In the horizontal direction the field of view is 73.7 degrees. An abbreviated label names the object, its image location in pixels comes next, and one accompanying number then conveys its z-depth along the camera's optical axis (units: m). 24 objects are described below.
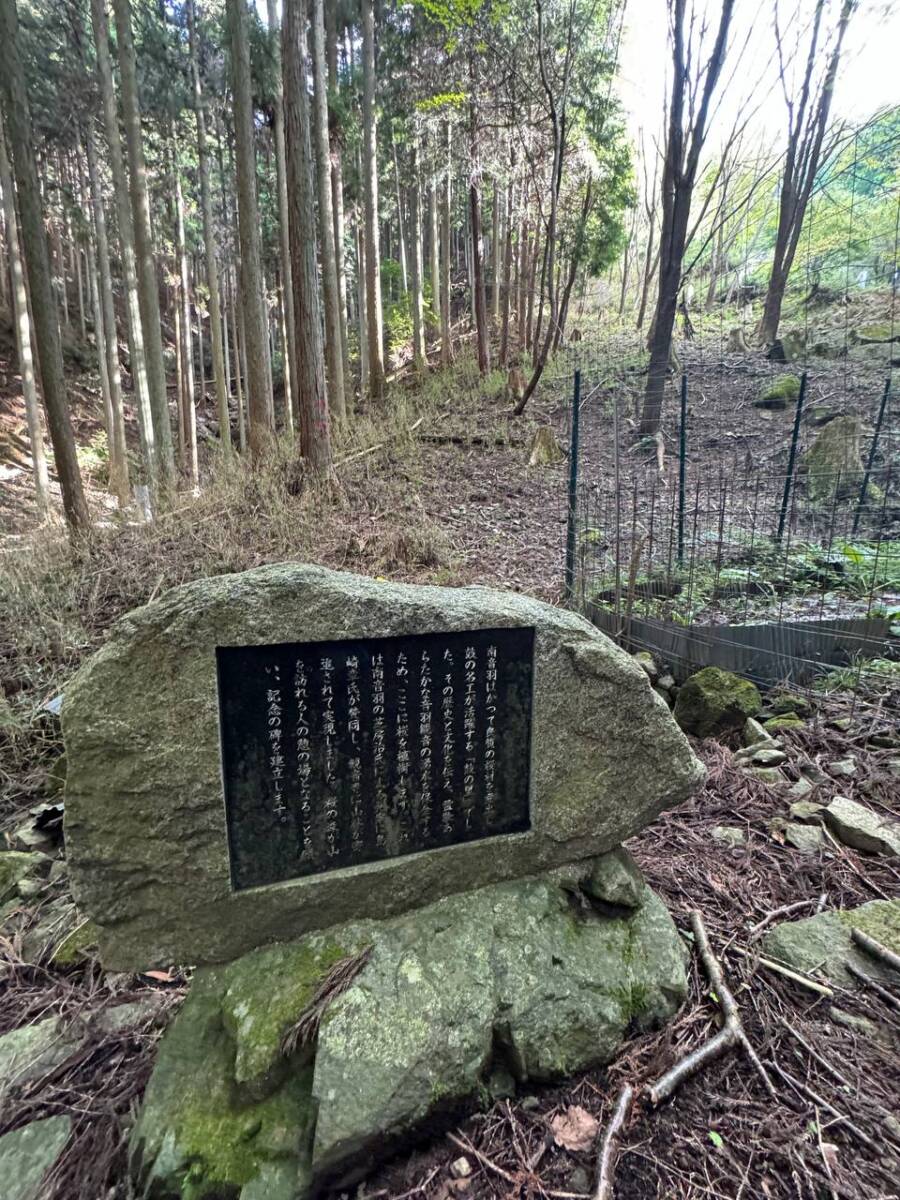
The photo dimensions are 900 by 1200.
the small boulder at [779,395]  10.80
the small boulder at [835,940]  1.84
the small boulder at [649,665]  3.89
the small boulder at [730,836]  2.51
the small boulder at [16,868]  2.64
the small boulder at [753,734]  3.24
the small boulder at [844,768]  2.88
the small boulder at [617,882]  1.95
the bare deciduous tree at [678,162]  7.60
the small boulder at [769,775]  2.89
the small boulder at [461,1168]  1.44
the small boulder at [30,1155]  1.52
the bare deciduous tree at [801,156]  11.41
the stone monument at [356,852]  1.53
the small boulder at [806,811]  2.62
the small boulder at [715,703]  3.45
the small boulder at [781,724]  3.30
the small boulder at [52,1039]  1.85
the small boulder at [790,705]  3.46
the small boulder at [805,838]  2.43
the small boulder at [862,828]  2.39
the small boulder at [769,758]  3.05
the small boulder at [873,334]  12.46
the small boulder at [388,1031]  1.44
